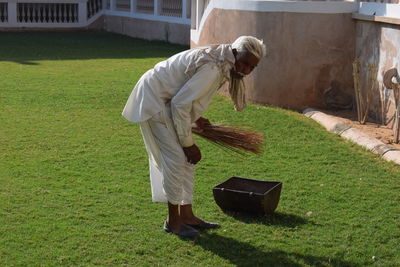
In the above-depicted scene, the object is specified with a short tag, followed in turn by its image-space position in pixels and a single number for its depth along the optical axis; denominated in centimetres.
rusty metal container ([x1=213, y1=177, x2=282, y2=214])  852
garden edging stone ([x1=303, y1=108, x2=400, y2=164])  1166
